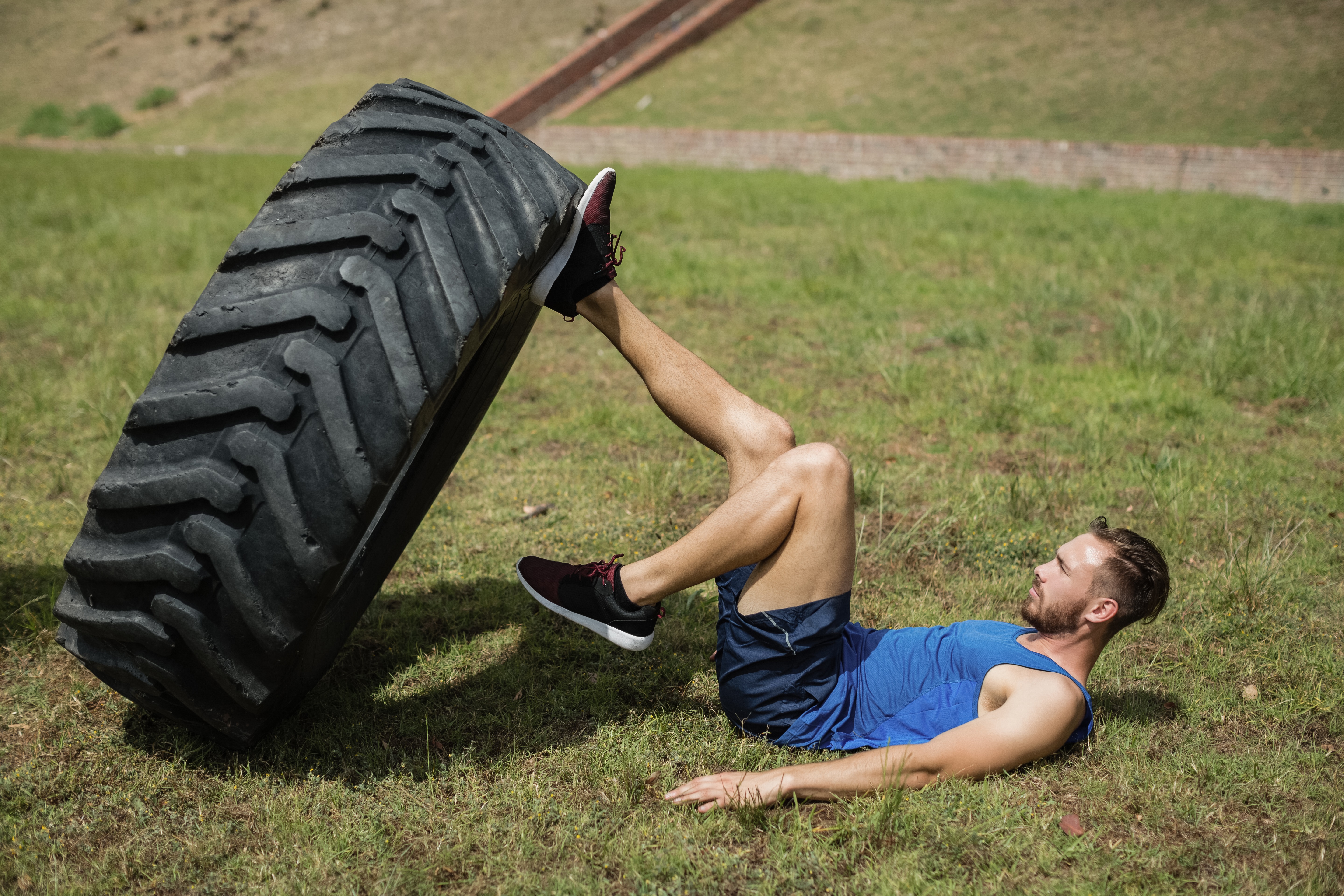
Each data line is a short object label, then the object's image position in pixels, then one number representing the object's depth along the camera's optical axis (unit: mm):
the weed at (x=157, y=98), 31922
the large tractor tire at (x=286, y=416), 2154
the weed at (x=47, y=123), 29969
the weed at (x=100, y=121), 29531
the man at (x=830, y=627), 2598
